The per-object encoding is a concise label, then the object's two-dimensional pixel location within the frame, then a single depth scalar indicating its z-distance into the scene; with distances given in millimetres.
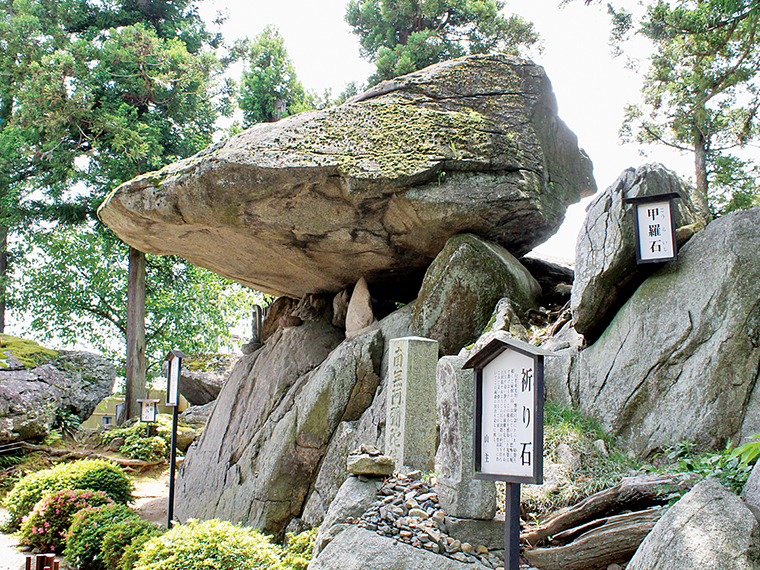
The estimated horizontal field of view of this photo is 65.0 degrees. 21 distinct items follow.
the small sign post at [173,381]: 8594
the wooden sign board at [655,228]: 6312
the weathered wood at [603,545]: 4152
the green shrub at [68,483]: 9477
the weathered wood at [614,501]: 4316
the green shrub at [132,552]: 6711
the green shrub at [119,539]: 7207
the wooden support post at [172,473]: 8257
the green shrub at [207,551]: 5609
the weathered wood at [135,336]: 18078
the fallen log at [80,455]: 14017
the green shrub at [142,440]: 15797
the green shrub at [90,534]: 7445
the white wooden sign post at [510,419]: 3377
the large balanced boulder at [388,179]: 9016
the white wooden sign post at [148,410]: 13934
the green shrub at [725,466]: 3381
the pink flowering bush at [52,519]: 8344
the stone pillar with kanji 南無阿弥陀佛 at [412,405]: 6523
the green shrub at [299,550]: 6248
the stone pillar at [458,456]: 4824
